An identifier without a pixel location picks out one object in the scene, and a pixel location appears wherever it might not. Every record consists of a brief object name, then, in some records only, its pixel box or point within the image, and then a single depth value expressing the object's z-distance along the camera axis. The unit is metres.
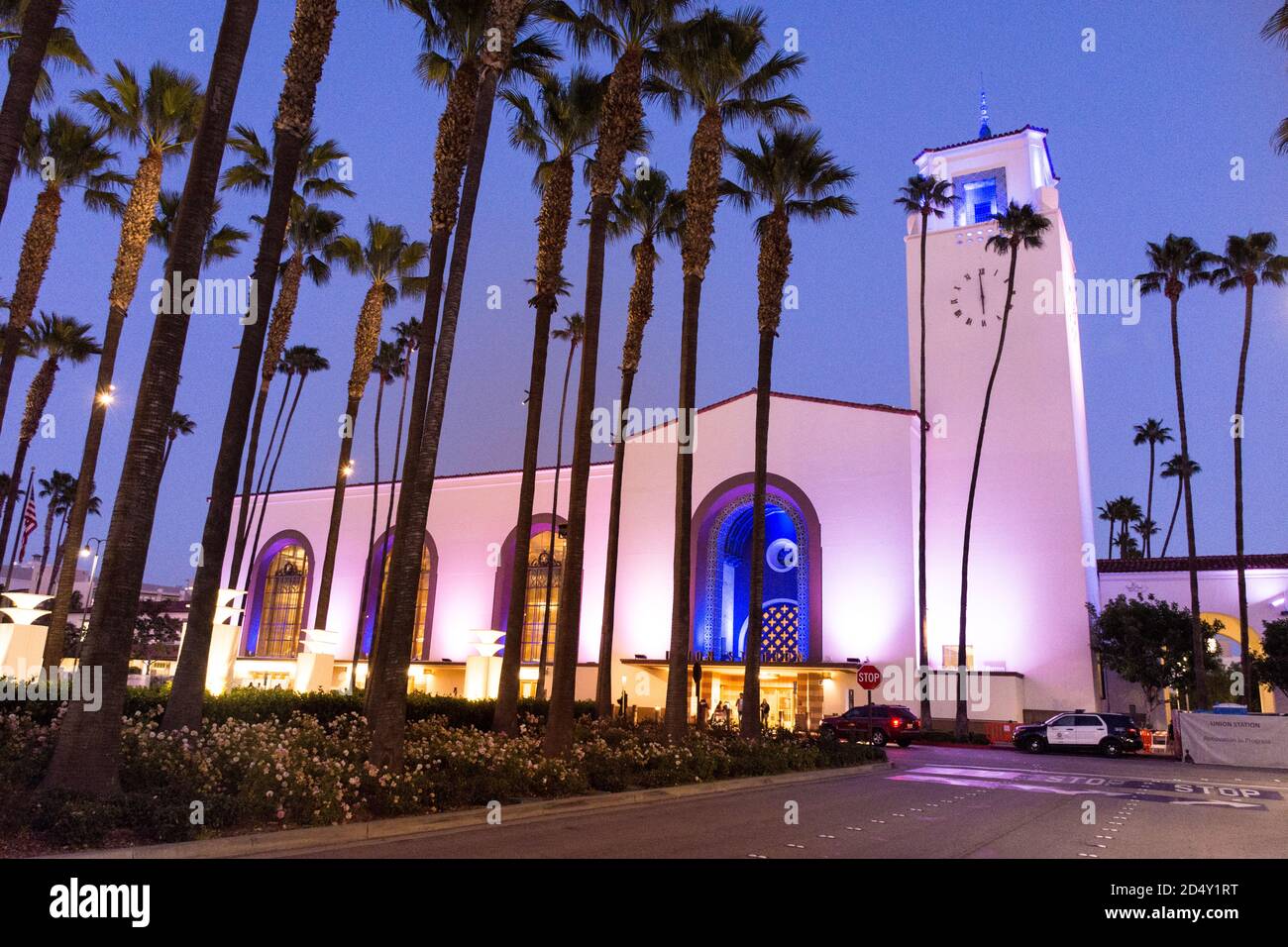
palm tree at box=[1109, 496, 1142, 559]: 68.12
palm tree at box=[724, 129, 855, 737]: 22.98
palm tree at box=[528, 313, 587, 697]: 41.38
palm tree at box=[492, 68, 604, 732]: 19.19
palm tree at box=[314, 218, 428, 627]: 26.80
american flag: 46.65
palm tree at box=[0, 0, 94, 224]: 11.40
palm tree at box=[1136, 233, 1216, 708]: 37.69
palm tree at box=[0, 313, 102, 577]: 28.54
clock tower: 40.00
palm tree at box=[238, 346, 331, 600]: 44.31
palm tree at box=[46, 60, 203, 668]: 21.12
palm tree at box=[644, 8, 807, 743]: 19.44
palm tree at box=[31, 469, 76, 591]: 74.44
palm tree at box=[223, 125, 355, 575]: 23.75
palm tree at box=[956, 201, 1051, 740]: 39.72
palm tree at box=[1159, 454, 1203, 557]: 61.61
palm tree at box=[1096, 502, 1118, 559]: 69.06
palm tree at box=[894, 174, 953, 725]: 42.12
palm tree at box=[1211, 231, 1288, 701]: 36.19
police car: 32.72
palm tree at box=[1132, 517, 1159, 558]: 71.69
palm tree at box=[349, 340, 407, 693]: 45.38
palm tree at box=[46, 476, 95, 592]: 75.12
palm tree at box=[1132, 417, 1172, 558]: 64.69
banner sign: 27.61
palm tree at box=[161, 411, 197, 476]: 57.96
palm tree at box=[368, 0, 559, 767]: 12.66
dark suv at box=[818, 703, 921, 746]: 33.12
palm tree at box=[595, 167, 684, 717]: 24.05
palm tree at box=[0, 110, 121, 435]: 21.38
